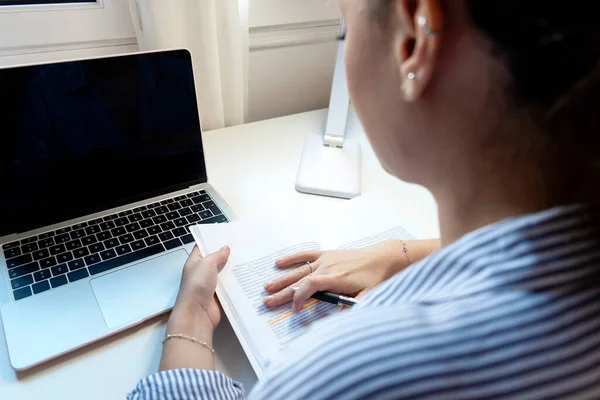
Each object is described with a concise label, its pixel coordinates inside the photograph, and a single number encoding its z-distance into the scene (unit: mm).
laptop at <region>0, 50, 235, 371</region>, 528
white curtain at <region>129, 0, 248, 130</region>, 750
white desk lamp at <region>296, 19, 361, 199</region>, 786
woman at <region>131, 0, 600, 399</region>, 233
